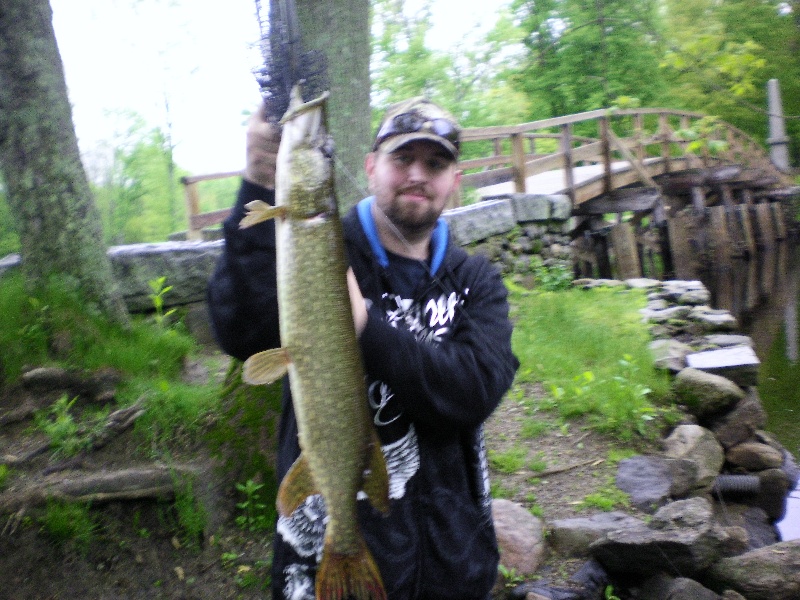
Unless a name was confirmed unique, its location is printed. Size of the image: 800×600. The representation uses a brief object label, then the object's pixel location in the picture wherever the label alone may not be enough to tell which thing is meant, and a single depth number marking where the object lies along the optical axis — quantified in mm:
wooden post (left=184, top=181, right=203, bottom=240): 9773
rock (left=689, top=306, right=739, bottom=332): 8680
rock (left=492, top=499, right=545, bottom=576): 3852
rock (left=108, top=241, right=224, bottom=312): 5262
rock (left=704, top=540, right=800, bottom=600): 3875
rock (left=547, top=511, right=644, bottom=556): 4066
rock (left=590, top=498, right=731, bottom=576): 3811
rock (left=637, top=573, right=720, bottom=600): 3688
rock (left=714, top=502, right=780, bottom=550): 5516
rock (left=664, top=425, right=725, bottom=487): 5328
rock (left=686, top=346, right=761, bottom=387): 6945
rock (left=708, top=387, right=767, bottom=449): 6352
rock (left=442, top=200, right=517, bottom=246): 8891
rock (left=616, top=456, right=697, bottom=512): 4625
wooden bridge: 11805
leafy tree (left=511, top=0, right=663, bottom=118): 19703
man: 1860
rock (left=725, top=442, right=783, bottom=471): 6242
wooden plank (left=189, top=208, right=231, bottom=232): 9727
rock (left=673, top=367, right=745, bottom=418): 6316
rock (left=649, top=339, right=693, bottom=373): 6832
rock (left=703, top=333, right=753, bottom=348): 7919
